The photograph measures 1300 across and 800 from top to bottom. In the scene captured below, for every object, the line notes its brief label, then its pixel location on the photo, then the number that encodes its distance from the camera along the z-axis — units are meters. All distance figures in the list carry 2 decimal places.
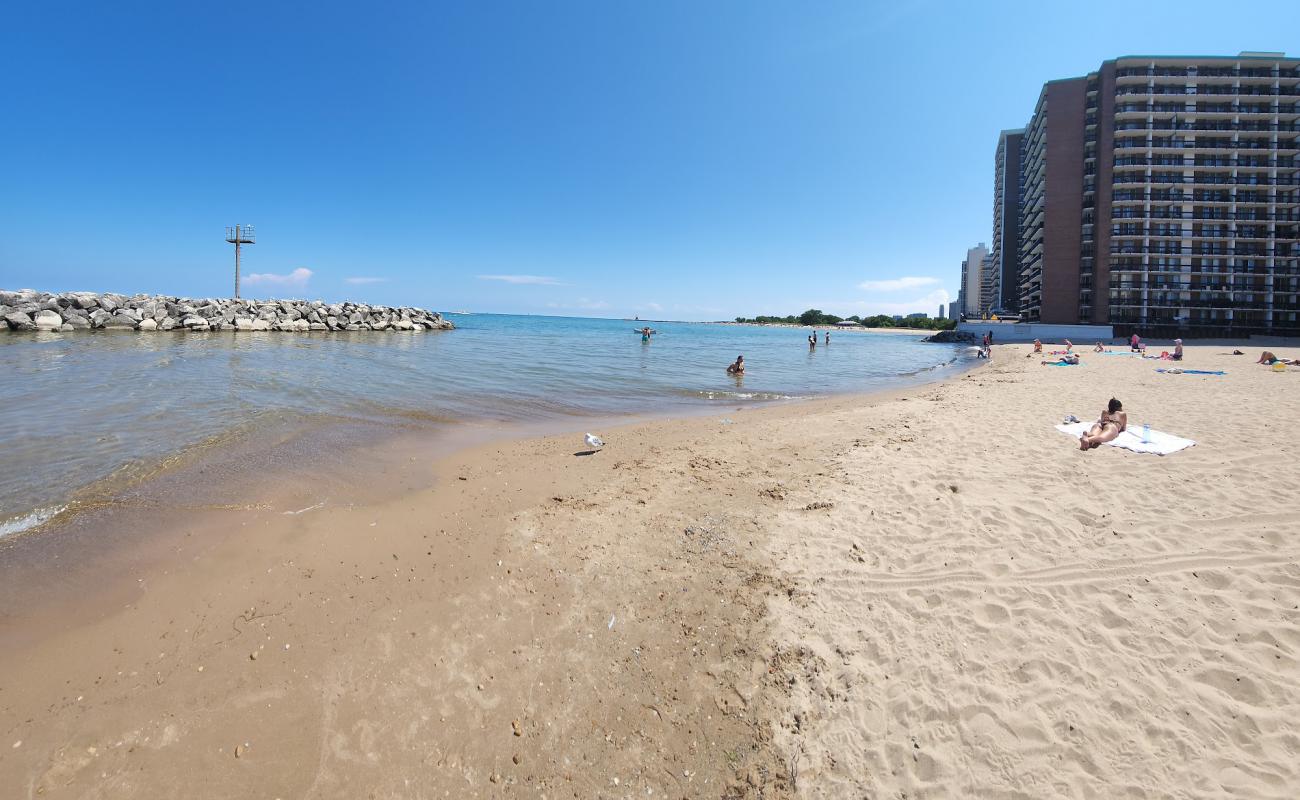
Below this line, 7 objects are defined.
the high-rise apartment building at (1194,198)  62.56
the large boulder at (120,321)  37.19
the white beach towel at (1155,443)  7.84
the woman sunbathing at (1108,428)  8.16
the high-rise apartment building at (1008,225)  100.88
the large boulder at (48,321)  34.16
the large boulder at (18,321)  32.91
